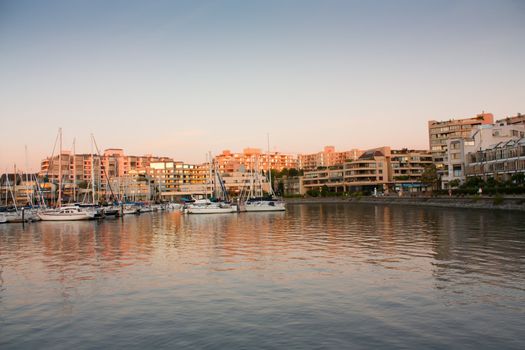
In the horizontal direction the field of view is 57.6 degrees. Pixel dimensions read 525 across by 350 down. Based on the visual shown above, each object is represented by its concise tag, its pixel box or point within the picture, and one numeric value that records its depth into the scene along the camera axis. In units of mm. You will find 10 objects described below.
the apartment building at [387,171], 190000
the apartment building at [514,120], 166788
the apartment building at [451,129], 189625
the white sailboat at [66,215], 90188
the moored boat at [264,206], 115575
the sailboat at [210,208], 109938
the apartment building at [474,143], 127125
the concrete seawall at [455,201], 86306
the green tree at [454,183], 122125
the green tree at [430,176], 136375
